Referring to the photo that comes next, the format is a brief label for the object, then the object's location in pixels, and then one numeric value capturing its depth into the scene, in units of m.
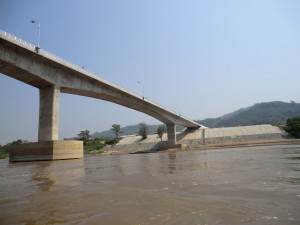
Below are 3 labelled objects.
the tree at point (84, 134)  129.36
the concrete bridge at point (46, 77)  30.86
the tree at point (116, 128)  111.75
